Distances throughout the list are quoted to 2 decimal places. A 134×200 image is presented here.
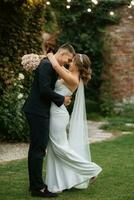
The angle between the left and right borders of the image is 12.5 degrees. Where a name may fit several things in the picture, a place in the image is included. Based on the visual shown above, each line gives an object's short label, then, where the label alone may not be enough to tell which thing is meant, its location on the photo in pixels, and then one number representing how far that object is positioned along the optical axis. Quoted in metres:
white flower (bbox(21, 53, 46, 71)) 6.50
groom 6.30
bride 6.52
